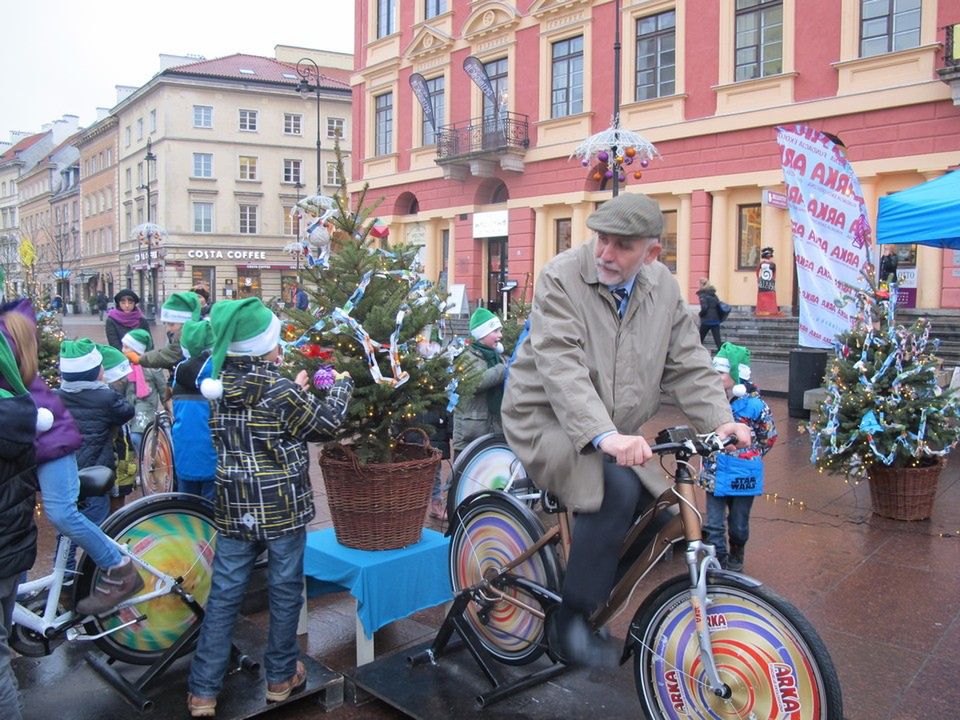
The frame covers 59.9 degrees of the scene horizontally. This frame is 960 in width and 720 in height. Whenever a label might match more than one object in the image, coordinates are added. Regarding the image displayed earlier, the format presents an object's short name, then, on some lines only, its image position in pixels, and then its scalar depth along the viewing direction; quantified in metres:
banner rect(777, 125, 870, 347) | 9.01
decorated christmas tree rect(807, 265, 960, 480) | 6.13
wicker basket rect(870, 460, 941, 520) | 6.14
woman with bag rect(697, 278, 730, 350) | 16.50
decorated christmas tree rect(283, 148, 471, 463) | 4.09
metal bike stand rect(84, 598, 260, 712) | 3.51
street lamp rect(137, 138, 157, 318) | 46.03
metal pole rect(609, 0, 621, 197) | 15.13
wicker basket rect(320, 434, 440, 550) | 3.97
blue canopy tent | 7.90
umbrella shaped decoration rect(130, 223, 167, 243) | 41.22
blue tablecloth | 3.93
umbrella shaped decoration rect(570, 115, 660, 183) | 14.88
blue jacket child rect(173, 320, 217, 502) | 5.15
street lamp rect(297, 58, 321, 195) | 27.80
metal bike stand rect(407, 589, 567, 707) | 3.45
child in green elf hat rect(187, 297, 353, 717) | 3.34
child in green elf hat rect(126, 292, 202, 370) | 6.06
